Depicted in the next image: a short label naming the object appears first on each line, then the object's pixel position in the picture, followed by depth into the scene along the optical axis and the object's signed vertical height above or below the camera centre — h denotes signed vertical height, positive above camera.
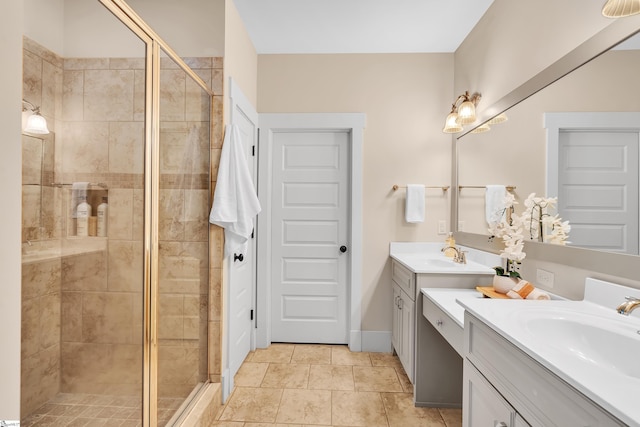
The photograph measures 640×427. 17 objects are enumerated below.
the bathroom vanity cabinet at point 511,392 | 0.70 -0.51
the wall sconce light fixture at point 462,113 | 2.27 +0.78
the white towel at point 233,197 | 1.89 +0.09
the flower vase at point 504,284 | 1.54 -0.35
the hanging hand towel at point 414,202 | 2.63 +0.10
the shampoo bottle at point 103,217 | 1.11 -0.03
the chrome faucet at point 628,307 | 0.95 -0.29
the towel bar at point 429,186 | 2.69 +0.24
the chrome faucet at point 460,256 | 2.24 -0.32
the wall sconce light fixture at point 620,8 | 1.08 +0.77
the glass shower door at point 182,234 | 1.51 -0.13
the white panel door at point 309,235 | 2.82 -0.22
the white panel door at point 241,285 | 2.07 -0.57
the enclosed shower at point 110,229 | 0.89 -0.07
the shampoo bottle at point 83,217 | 1.02 -0.03
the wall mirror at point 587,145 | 1.14 +0.33
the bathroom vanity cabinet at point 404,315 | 2.04 -0.76
